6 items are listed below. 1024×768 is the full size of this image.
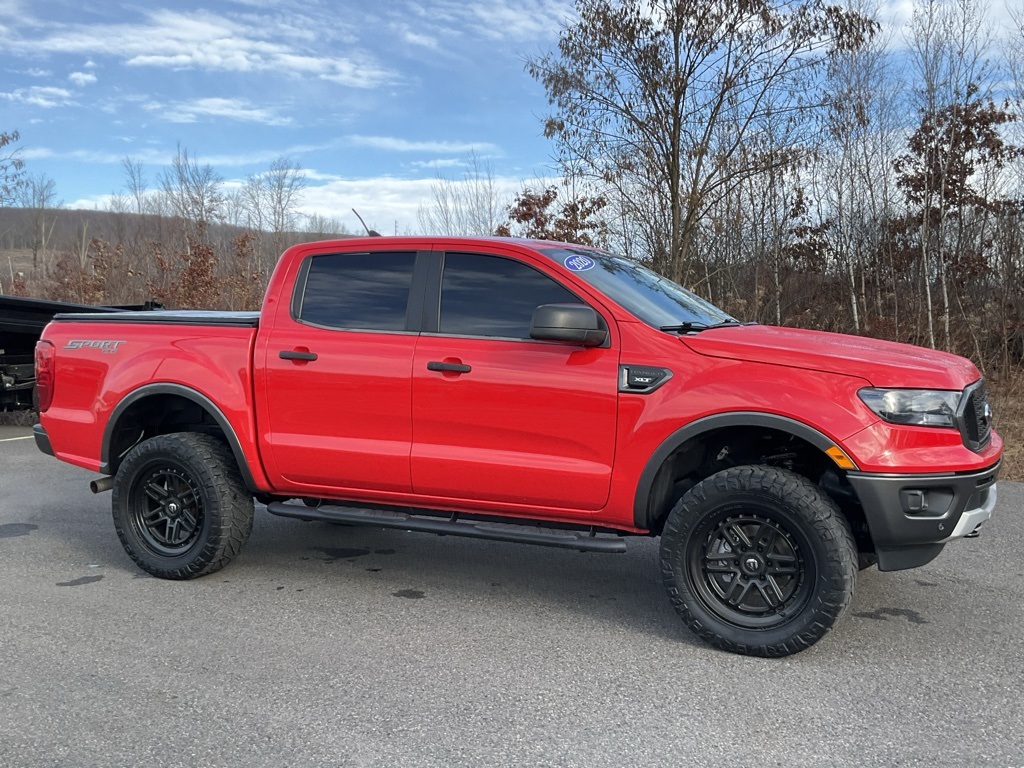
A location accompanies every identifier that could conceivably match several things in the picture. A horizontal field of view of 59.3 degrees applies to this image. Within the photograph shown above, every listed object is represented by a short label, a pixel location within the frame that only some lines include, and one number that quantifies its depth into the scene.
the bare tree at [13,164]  28.50
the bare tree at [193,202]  36.81
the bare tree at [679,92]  10.34
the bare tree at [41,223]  55.88
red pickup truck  3.93
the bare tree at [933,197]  14.52
